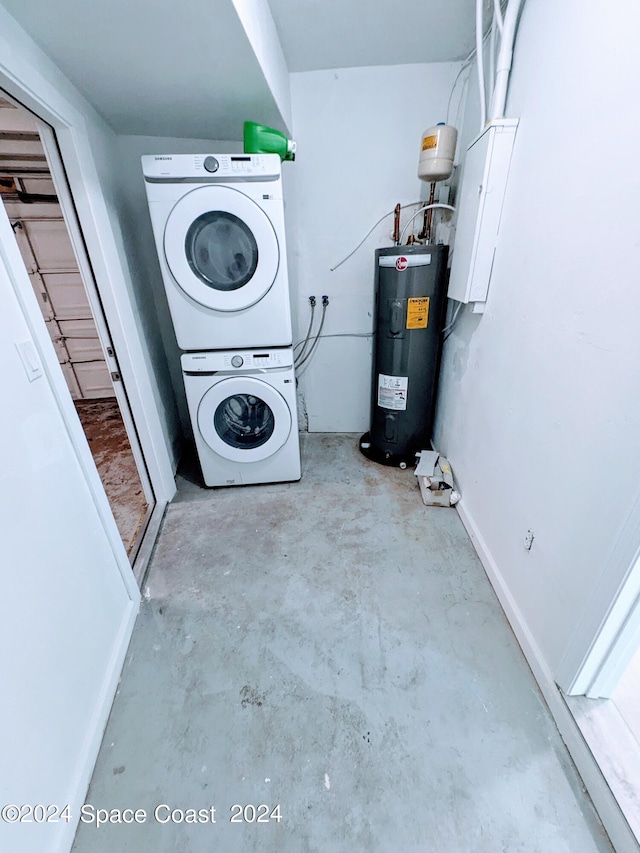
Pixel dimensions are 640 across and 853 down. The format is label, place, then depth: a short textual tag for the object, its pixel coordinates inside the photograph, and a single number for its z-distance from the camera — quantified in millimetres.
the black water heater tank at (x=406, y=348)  1878
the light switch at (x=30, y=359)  913
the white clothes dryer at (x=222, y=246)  1499
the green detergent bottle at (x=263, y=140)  1543
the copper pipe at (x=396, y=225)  2055
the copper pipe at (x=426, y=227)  2053
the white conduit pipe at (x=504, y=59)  1280
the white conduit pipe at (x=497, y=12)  1274
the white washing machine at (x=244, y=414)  1841
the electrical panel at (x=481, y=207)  1378
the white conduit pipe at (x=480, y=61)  1340
